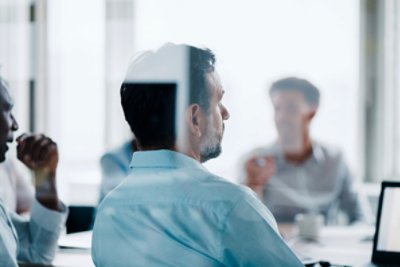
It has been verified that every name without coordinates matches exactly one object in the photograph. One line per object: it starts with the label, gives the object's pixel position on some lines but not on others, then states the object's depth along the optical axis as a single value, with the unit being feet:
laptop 8.73
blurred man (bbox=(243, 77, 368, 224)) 11.99
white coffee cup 10.34
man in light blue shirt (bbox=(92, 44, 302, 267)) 6.91
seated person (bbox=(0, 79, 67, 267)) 8.51
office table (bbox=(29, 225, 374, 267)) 8.41
